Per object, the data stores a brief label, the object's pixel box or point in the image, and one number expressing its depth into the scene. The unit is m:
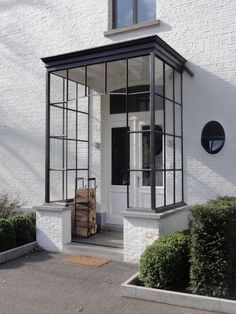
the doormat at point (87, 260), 6.94
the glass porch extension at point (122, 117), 7.35
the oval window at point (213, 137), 7.71
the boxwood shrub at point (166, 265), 5.38
